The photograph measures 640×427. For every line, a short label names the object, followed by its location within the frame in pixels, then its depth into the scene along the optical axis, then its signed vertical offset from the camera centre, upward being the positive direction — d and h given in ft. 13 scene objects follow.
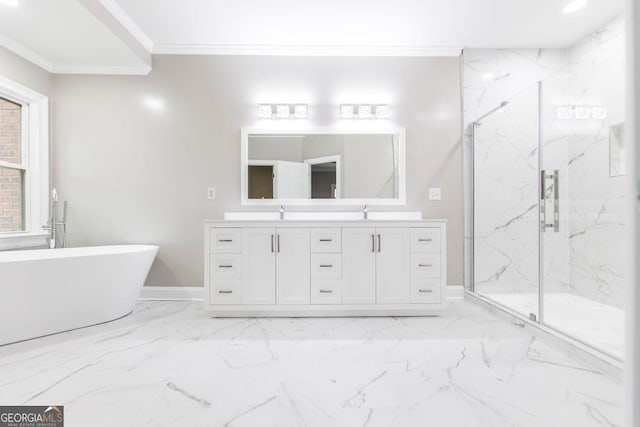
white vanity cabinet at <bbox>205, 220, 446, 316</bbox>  8.47 -1.46
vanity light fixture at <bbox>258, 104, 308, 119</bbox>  10.27 +3.15
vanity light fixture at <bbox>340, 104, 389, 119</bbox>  10.32 +3.16
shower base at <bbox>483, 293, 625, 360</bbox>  6.23 -2.40
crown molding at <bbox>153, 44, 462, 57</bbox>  10.22 +5.05
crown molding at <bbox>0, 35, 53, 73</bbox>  8.64 +4.43
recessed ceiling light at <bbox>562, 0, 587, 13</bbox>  8.38 +5.33
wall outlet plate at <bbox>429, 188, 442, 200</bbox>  10.49 +0.58
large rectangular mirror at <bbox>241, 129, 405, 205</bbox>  10.37 +1.32
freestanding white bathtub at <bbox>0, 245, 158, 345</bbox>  6.64 -1.73
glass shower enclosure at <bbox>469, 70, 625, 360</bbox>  7.75 +0.12
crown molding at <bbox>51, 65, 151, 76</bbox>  10.19 +4.40
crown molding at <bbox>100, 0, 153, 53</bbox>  8.09 +5.05
